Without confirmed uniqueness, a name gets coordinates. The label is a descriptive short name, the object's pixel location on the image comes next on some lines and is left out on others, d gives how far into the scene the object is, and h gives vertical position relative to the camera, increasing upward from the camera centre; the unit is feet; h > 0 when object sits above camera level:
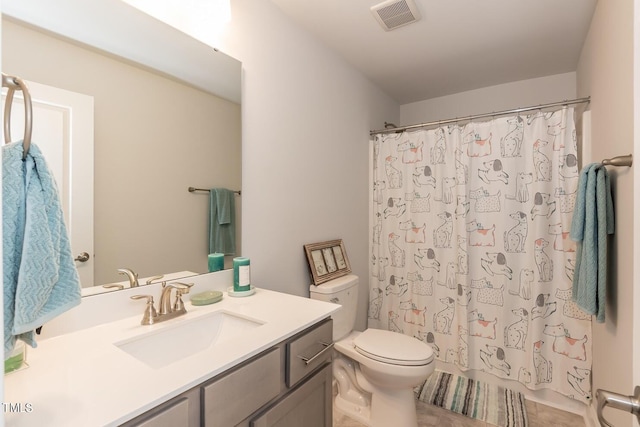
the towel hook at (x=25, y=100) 1.75 +0.65
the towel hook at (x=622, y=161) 3.15 +0.59
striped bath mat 5.87 -3.90
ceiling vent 5.26 +3.64
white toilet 5.11 -2.66
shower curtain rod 5.93 +2.20
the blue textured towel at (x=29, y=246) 1.77 -0.20
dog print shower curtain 6.12 -0.78
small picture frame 6.13 -1.02
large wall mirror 3.10 +1.29
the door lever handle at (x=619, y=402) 1.86 -1.17
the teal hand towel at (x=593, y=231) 4.04 -0.24
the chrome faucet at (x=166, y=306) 3.50 -1.12
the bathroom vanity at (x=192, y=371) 2.04 -1.27
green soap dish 4.06 -1.16
